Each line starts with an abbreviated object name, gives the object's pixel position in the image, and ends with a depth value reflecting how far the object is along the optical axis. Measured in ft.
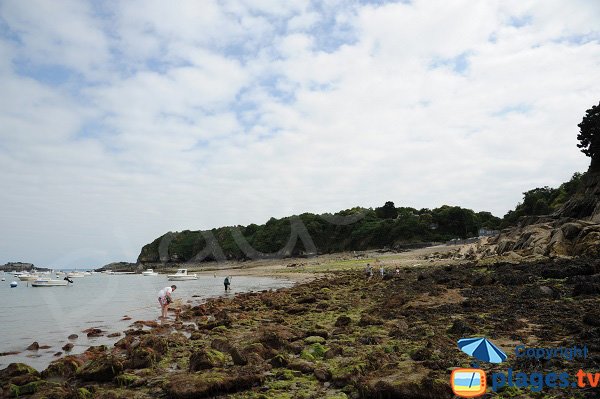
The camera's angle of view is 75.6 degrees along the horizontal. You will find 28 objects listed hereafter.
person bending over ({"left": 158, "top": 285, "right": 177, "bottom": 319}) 75.20
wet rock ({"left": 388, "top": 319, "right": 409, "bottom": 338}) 40.60
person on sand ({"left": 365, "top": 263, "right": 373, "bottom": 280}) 134.82
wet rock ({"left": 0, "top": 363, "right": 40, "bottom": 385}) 33.71
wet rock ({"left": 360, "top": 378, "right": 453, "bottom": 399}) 22.49
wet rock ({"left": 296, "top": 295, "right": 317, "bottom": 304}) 78.28
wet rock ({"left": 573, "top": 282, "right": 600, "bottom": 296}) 50.67
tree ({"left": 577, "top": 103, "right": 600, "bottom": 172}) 196.75
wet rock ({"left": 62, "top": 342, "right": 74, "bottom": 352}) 48.79
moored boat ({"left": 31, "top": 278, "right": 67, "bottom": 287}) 226.99
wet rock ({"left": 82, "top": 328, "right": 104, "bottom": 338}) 59.26
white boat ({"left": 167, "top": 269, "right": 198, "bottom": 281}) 258.98
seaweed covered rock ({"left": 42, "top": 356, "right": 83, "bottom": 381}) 34.54
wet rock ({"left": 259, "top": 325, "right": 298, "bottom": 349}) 38.11
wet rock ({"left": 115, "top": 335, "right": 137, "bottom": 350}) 46.96
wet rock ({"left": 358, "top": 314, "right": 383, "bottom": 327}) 47.79
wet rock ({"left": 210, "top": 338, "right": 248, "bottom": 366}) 33.19
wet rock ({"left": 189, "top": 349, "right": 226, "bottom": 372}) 32.37
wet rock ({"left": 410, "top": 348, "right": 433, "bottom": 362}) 30.73
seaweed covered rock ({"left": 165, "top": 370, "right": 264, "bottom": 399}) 26.37
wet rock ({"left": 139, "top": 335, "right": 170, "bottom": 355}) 40.08
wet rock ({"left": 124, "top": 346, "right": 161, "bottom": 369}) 35.45
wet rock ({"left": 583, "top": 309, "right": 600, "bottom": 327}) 34.88
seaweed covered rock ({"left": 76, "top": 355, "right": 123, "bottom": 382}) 32.71
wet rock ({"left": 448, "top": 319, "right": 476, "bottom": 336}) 38.24
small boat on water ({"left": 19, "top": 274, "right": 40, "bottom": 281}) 308.95
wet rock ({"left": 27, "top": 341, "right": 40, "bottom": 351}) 49.89
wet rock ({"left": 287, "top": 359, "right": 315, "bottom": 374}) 30.99
